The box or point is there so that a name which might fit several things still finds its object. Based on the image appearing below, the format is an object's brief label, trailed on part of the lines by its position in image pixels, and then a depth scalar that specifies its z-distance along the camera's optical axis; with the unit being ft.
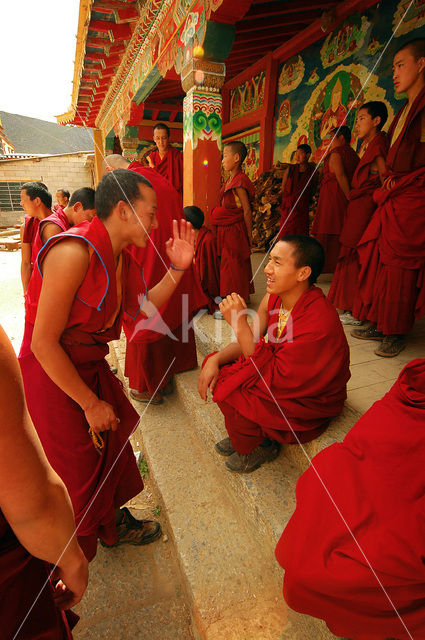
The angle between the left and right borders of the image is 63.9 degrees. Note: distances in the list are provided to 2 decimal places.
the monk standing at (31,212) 11.87
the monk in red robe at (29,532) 2.00
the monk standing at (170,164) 17.22
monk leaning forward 4.39
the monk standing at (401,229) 7.75
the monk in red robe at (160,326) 8.60
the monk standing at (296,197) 18.06
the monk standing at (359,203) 9.68
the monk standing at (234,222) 12.25
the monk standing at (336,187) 12.50
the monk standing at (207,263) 12.71
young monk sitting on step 5.49
